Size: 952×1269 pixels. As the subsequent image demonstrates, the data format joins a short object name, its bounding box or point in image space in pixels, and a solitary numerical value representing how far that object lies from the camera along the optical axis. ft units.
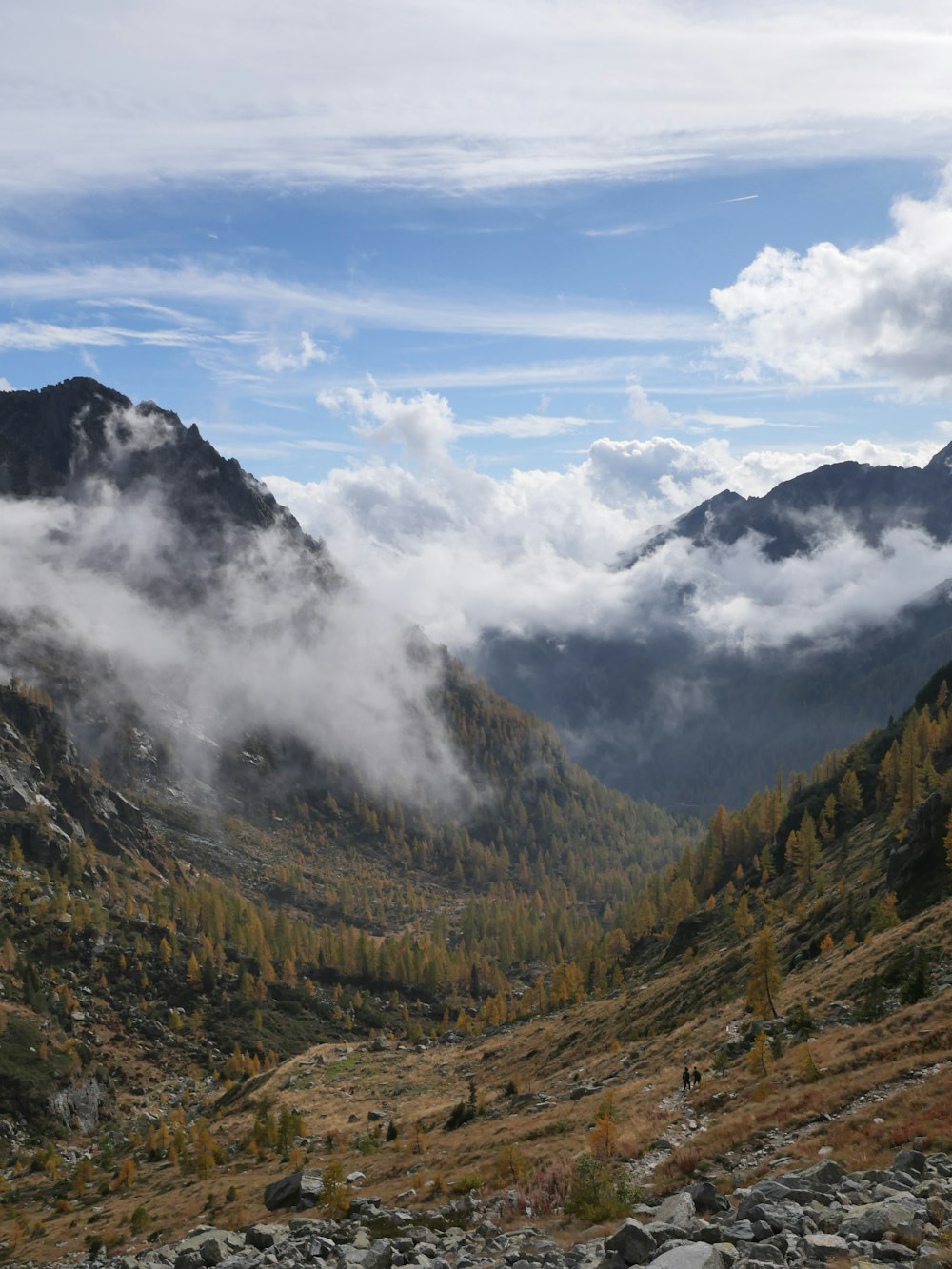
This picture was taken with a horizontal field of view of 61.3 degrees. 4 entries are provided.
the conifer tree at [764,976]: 229.04
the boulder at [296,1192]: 170.40
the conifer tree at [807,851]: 458.09
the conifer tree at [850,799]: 526.16
